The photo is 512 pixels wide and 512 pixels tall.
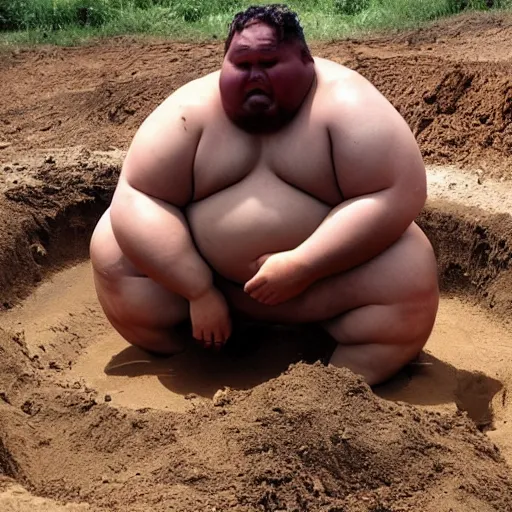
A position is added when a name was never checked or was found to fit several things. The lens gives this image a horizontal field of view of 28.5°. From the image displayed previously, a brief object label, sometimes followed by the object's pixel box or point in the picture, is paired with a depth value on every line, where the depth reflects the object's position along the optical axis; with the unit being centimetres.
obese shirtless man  304
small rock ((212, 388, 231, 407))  285
